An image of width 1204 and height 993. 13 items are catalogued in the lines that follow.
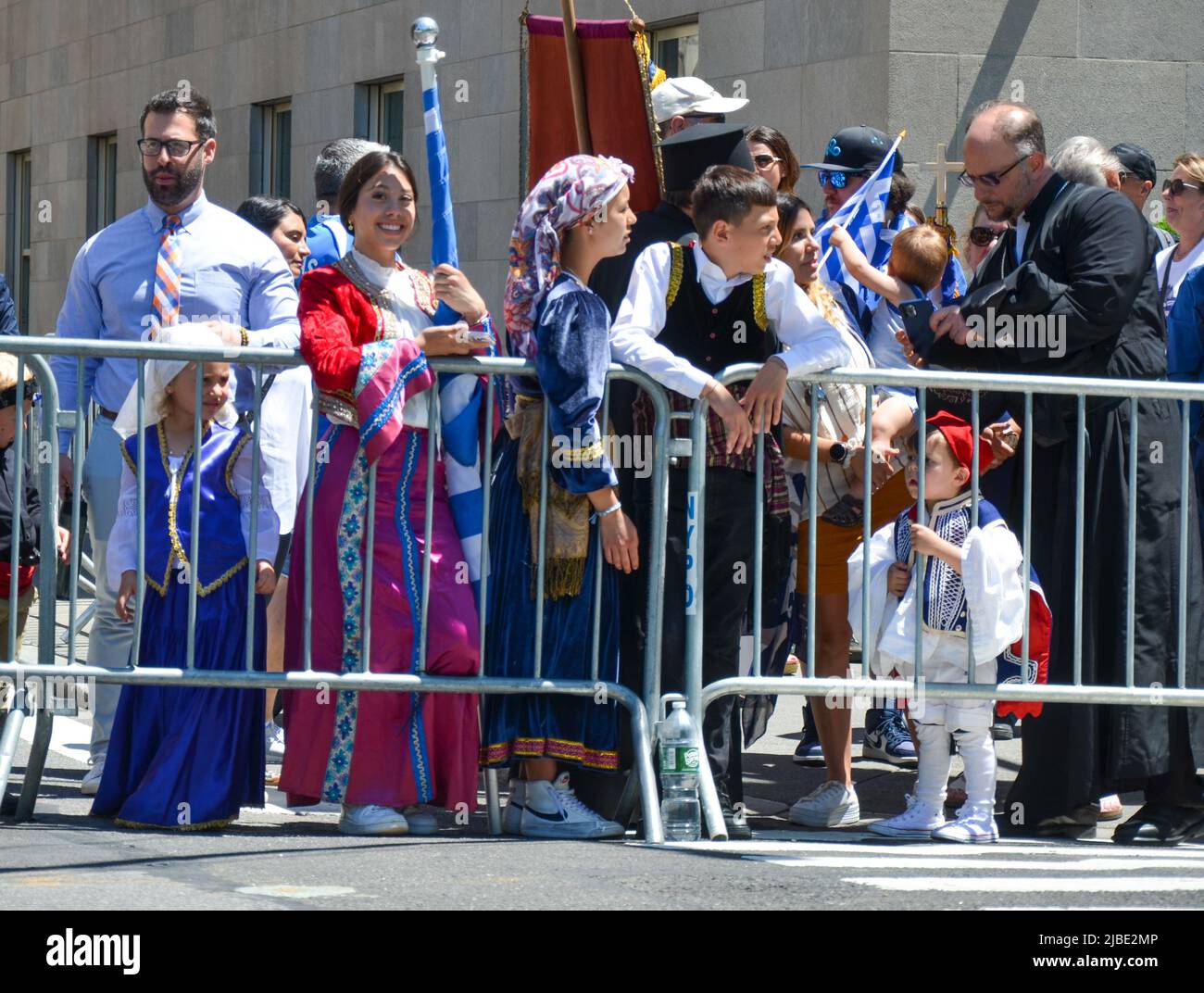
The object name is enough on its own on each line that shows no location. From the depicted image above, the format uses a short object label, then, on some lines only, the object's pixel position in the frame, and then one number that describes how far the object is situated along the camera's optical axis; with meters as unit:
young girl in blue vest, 12.02
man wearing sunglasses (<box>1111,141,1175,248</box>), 17.75
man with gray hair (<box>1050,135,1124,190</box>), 13.66
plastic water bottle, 11.77
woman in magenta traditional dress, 11.77
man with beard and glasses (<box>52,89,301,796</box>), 13.62
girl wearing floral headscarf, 11.80
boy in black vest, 12.16
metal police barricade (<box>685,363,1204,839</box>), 12.02
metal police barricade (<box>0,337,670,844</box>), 11.73
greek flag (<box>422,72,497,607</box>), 12.03
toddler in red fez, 12.41
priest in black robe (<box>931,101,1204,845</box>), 12.81
